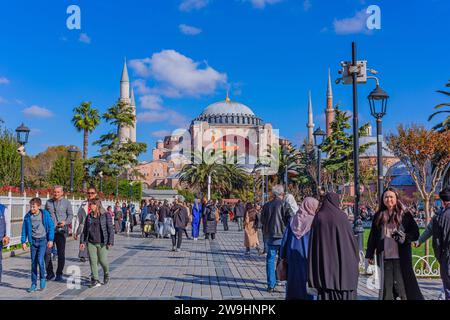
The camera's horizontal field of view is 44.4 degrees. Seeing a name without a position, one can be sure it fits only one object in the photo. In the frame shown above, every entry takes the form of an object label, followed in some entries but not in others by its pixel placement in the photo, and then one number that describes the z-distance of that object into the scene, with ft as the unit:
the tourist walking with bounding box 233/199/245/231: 97.26
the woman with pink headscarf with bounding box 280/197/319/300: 20.84
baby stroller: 73.92
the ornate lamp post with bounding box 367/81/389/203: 36.42
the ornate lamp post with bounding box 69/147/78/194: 80.48
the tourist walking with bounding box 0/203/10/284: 27.50
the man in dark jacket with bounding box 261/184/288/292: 28.53
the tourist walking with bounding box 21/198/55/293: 28.68
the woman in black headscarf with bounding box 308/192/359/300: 17.62
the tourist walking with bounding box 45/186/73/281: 32.45
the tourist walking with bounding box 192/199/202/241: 67.41
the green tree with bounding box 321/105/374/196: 140.81
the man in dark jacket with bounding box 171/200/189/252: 50.90
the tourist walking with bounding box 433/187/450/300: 20.04
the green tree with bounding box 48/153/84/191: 144.25
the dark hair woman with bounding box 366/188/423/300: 19.89
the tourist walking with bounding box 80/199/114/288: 30.25
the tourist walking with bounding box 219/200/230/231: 95.66
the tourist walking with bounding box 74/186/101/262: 40.64
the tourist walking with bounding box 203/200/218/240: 68.85
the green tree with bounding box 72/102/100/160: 151.94
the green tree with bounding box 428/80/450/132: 107.24
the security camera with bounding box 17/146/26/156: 57.96
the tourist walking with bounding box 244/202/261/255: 46.65
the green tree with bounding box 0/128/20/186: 118.42
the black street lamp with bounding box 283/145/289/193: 90.49
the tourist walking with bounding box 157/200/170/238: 65.72
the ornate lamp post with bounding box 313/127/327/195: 65.21
